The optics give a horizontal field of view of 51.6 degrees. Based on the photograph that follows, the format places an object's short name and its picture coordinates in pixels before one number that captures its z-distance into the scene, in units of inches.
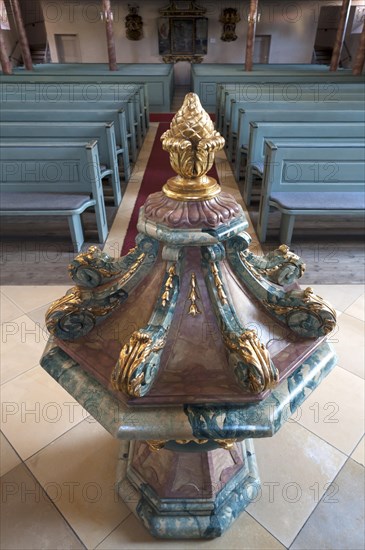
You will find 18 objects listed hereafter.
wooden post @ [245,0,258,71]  376.8
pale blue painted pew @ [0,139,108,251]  133.3
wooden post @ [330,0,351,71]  394.0
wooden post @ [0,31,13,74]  368.1
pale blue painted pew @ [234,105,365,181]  178.4
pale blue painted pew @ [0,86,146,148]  207.0
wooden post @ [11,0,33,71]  415.8
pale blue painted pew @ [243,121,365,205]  157.8
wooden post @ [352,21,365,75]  359.6
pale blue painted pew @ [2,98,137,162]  205.0
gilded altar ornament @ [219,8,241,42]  549.0
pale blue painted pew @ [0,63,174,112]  327.0
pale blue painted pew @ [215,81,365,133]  227.1
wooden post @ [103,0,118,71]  383.2
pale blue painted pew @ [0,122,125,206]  155.5
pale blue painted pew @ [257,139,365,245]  133.6
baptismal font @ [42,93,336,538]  32.5
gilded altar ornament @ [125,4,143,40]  553.9
